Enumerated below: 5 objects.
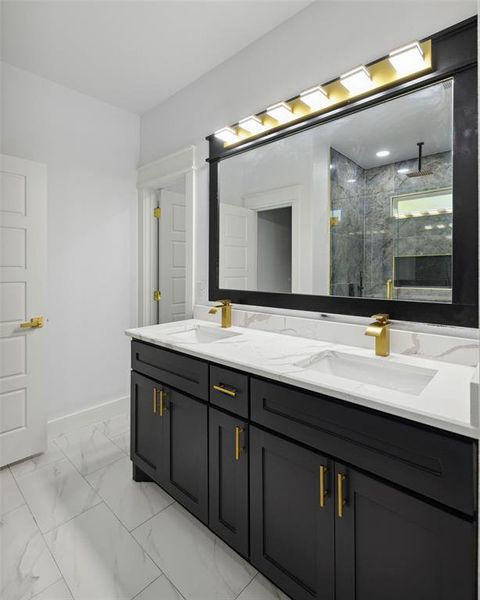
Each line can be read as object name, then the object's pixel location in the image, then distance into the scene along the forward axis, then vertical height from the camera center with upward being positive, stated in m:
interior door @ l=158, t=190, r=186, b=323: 3.04 +0.36
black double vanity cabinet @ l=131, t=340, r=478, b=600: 0.83 -0.61
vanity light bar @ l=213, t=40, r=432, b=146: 1.34 +0.98
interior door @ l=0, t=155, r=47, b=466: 2.08 -0.05
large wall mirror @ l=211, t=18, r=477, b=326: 1.29 +0.40
